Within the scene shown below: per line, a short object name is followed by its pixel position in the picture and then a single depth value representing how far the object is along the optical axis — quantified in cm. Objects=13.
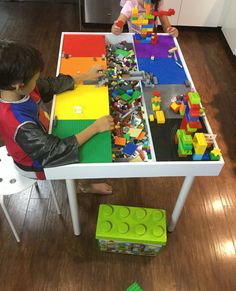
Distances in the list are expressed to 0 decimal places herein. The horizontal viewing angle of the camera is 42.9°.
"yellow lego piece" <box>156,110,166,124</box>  126
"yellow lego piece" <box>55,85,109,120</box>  128
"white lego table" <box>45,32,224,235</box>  110
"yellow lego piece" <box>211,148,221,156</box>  112
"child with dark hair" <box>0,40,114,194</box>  100
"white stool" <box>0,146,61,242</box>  132
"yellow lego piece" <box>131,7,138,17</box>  152
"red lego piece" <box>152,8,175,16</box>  155
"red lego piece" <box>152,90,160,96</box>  136
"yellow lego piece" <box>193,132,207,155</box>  108
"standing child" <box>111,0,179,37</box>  173
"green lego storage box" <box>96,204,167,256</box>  138
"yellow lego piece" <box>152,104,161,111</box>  131
